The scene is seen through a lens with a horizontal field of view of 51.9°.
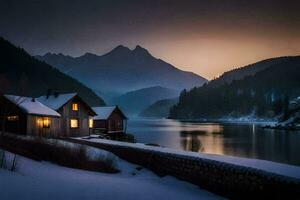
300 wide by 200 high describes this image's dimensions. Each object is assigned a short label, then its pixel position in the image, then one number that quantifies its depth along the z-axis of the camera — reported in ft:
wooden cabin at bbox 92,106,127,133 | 202.73
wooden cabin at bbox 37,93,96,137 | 150.71
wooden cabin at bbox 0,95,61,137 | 132.67
